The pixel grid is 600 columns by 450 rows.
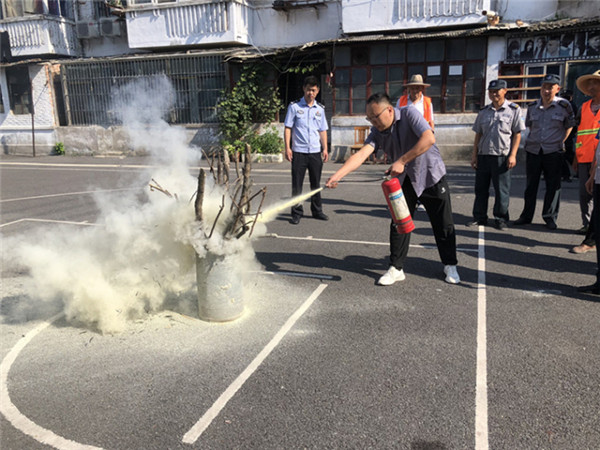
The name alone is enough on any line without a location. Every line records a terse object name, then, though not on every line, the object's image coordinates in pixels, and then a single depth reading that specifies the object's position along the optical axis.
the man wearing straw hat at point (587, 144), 5.67
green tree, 17.48
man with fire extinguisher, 4.48
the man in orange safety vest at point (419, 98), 7.52
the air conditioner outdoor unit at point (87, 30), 21.39
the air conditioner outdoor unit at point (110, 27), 20.73
